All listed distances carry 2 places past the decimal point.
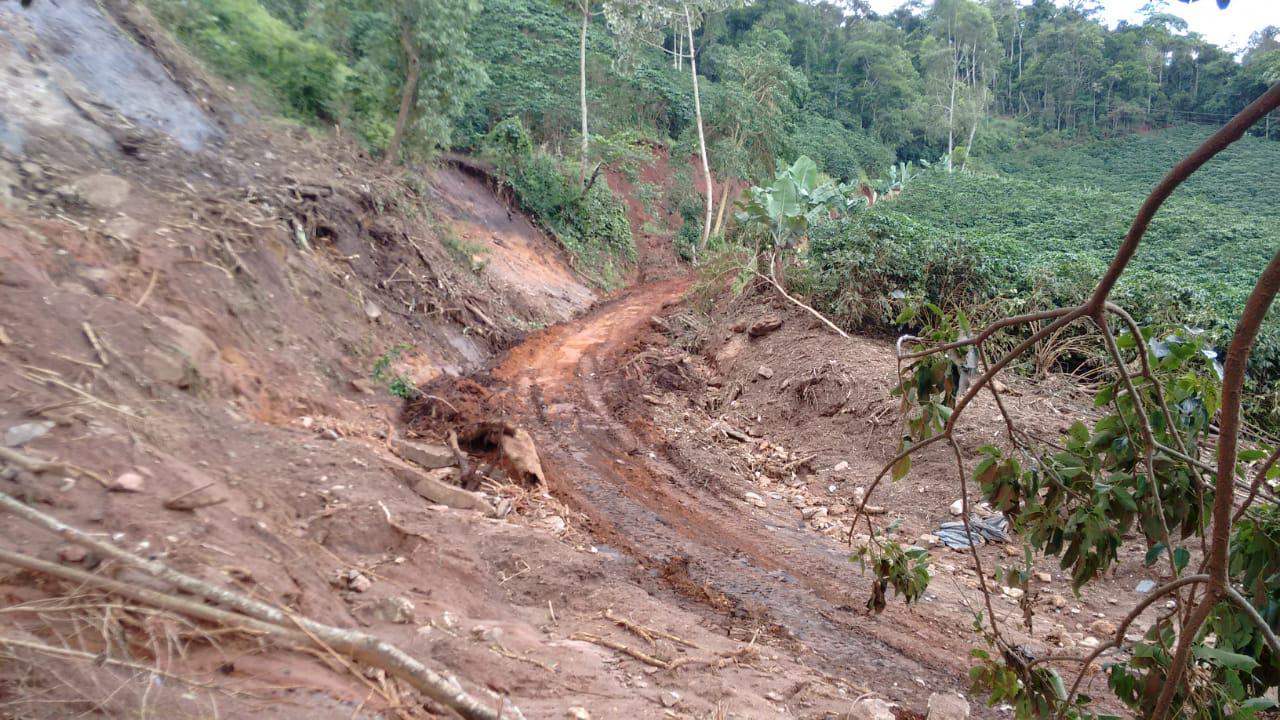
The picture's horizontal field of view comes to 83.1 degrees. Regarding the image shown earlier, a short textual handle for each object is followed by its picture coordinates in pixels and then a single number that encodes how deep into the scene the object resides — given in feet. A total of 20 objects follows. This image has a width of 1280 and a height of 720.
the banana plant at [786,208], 41.42
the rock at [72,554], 9.12
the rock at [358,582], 12.81
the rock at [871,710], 12.10
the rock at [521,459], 21.67
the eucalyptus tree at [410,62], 39.40
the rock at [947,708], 12.46
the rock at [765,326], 36.96
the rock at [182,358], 16.92
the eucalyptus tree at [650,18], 69.67
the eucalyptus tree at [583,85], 64.95
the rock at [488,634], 12.07
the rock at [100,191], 21.38
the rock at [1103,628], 17.04
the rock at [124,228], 20.81
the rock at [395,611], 11.99
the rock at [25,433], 11.37
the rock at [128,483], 11.35
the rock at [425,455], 21.52
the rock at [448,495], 18.54
